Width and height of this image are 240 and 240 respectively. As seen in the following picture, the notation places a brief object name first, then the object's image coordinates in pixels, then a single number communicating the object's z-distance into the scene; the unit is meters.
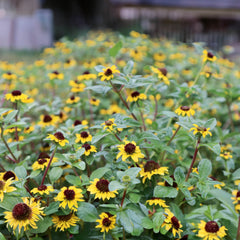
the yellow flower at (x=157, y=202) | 0.67
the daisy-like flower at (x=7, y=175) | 0.68
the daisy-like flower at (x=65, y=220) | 0.66
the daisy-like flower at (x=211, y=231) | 0.62
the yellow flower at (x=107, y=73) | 0.71
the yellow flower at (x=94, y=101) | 0.87
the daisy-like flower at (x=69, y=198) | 0.65
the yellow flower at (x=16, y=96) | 0.75
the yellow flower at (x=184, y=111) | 0.72
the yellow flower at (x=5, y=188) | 0.63
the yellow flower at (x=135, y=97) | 0.74
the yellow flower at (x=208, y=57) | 0.79
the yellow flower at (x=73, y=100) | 0.86
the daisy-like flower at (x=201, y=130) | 0.67
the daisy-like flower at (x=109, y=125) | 0.69
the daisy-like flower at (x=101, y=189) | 0.65
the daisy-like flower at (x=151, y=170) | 0.67
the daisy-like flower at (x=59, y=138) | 0.67
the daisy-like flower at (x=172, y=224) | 0.64
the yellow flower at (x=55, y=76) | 0.94
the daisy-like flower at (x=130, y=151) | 0.66
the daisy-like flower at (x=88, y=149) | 0.69
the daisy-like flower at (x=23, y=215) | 0.62
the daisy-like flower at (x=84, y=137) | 0.71
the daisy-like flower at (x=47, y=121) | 0.80
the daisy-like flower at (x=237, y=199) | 0.61
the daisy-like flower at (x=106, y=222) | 0.65
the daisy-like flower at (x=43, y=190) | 0.66
